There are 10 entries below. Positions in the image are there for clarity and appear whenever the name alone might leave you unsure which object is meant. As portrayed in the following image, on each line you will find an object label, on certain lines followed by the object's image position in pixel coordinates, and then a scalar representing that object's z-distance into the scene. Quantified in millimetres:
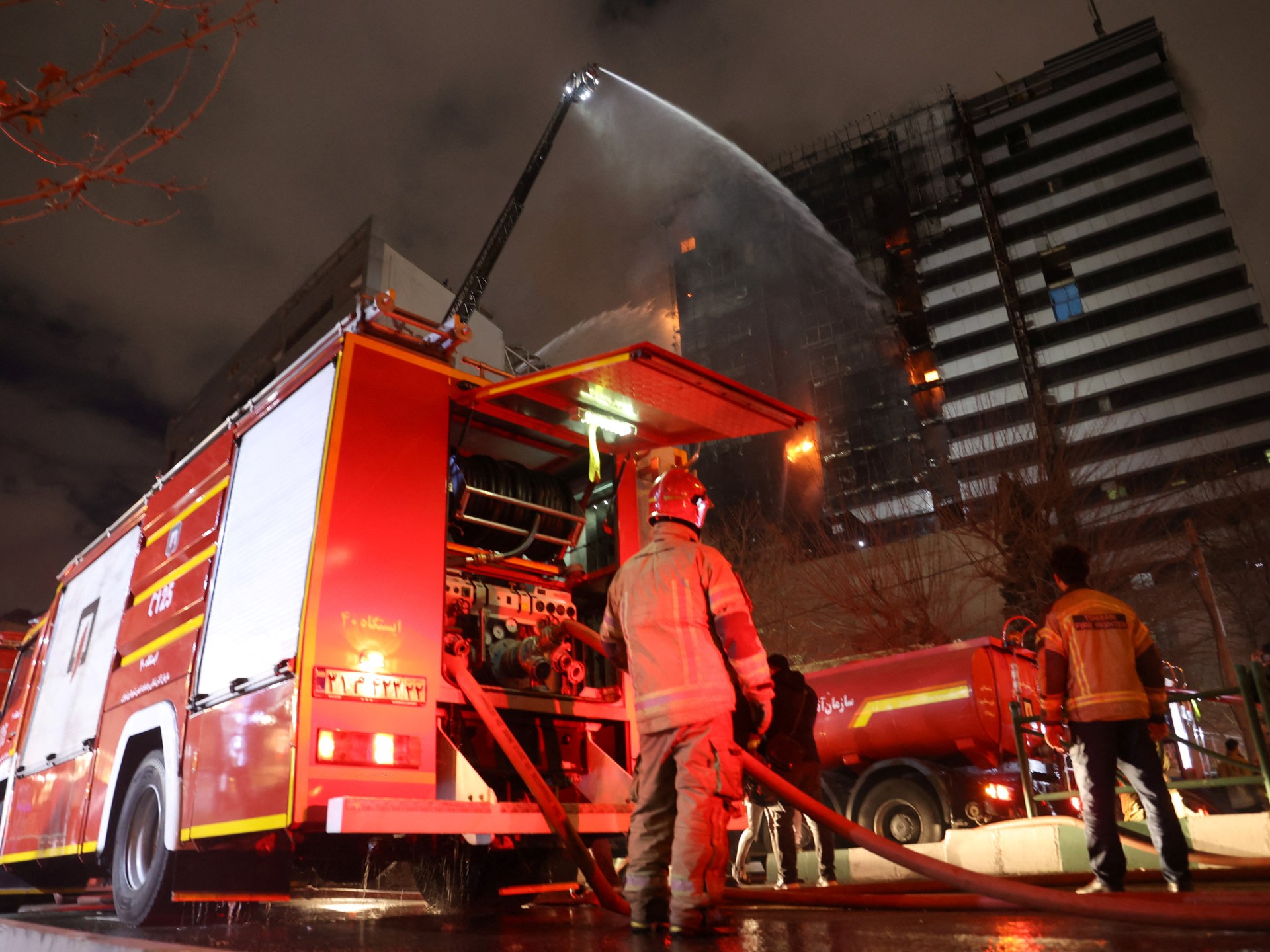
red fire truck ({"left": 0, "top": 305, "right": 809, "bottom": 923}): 4309
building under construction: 65062
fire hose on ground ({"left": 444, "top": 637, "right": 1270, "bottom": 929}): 3029
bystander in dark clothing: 7270
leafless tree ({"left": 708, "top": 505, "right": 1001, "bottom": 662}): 23859
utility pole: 18906
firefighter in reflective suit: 3518
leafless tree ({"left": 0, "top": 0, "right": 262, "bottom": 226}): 4582
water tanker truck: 9453
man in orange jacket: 4410
